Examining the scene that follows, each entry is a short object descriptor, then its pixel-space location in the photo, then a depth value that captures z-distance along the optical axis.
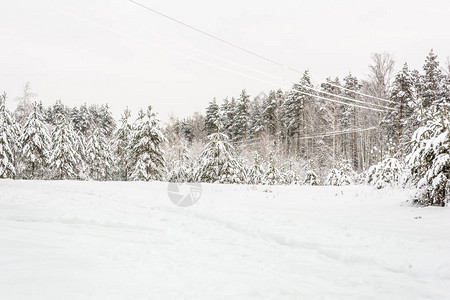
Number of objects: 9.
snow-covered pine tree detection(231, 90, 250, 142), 55.72
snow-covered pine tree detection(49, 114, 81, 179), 29.91
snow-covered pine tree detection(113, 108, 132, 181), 37.71
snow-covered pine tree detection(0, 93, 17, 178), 27.06
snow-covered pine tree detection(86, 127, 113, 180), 38.00
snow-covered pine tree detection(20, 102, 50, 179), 29.02
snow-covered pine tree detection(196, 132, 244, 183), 19.86
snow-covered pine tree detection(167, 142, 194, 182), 26.97
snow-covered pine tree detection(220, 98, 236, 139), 60.66
